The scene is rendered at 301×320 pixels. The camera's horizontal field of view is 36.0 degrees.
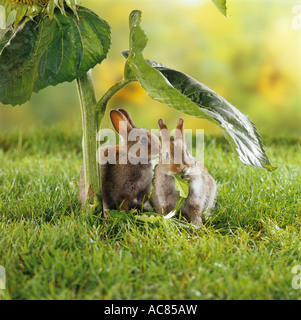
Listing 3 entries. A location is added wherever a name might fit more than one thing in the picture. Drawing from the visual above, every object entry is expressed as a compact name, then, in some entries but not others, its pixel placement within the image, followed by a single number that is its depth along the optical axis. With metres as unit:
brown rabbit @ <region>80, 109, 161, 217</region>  1.83
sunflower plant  1.38
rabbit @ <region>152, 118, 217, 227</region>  1.74
